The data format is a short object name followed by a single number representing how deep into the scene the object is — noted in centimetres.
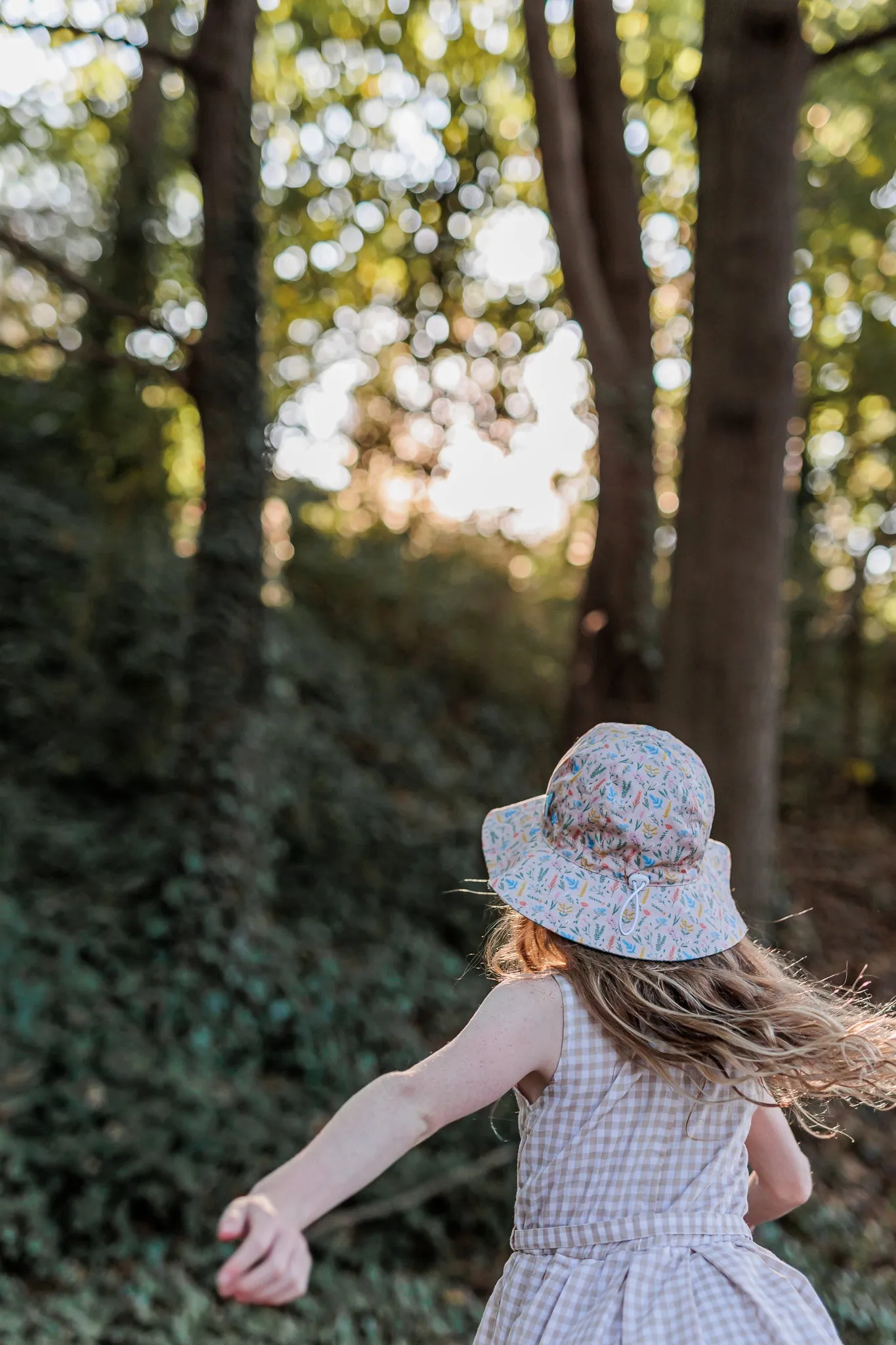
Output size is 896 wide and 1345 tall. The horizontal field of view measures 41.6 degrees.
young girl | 173
